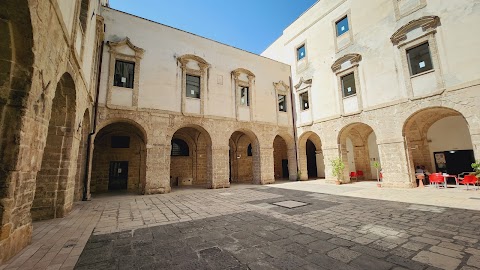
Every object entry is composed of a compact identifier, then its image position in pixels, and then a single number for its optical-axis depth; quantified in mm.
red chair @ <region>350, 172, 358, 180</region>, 14245
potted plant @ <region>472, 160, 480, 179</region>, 7865
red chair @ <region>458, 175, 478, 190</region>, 8675
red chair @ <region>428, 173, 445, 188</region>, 9570
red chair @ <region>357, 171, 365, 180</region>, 14720
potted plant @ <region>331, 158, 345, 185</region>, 12805
